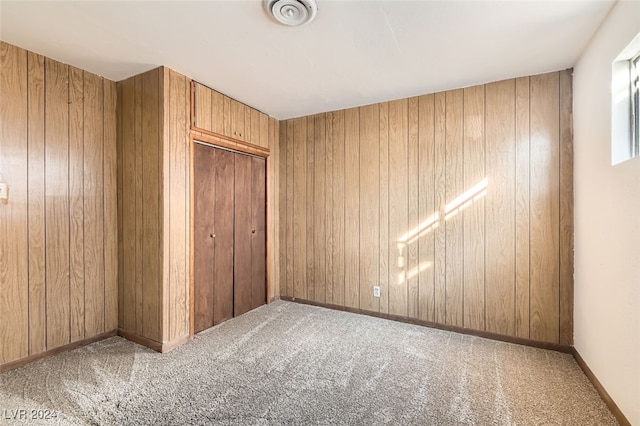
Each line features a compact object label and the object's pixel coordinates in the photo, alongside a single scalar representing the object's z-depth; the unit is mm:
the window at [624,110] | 1729
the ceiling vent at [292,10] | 1665
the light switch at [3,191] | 2105
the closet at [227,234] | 2908
